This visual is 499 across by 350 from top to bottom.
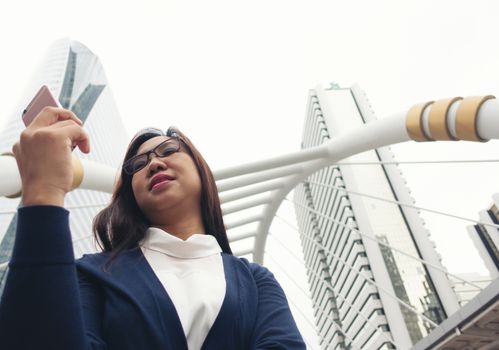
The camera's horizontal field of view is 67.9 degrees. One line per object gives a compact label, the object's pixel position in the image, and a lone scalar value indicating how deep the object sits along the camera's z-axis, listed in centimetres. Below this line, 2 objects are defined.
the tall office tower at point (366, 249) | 4900
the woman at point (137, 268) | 70
